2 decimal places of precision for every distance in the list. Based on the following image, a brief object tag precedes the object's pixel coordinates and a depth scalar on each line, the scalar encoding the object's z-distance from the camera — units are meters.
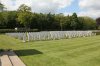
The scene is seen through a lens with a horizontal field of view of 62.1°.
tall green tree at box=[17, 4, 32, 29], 25.45
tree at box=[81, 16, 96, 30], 41.14
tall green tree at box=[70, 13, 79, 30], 34.46
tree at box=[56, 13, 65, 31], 33.58
